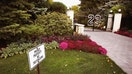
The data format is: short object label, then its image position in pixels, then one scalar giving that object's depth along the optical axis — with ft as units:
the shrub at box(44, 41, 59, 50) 13.27
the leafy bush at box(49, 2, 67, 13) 20.83
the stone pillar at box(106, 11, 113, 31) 29.64
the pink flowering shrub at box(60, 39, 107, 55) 13.23
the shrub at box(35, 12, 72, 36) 16.56
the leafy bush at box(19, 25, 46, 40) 14.19
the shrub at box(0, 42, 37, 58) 12.45
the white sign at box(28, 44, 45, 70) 5.58
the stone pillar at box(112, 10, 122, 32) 27.41
